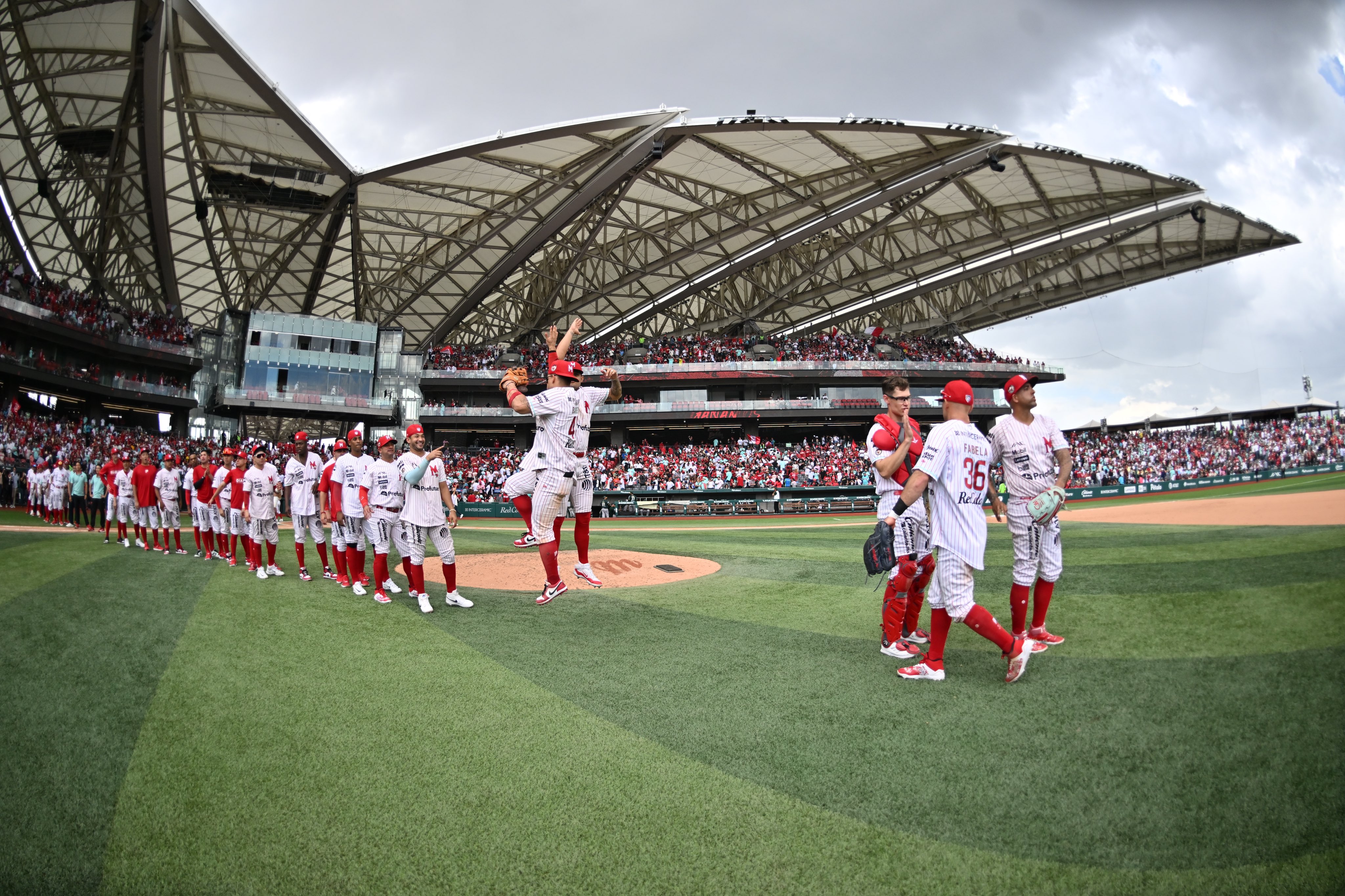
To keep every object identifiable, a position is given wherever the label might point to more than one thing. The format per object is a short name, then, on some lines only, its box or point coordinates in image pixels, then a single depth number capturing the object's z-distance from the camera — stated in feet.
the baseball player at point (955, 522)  15.48
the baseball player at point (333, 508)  31.07
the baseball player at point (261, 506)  35.22
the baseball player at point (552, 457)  23.16
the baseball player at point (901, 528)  17.79
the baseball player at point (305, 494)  34.30
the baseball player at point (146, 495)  44.98
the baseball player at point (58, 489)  67.72
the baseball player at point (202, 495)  41.19
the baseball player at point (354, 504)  29.53
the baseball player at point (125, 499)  47.67
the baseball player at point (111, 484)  48.29
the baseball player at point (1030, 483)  17.72
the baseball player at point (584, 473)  23.89
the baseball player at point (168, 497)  45.19
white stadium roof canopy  89.86
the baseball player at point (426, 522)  25.63
